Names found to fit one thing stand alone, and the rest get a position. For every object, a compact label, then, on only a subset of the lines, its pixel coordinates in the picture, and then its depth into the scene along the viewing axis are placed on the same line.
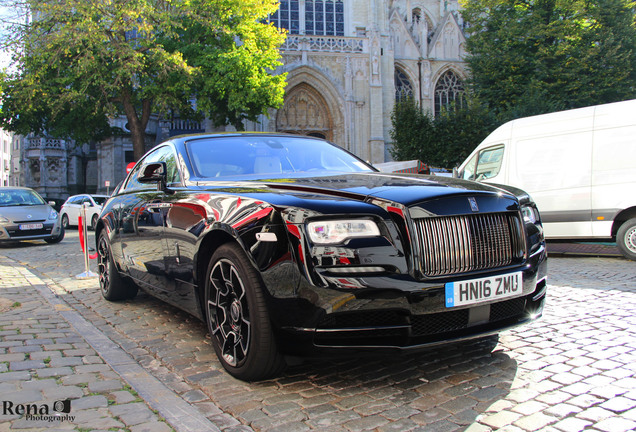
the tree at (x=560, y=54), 25.86
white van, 8.98
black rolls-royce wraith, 2.71
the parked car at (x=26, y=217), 13.70
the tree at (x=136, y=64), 19.23
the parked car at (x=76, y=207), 20.67
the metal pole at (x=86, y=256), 7.68
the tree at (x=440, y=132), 27.88
